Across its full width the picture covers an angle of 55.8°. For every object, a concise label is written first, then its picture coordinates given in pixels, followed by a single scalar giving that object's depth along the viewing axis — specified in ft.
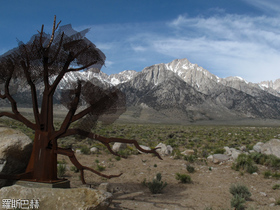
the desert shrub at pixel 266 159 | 48.72
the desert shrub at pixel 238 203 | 27.20
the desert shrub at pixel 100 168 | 45.36
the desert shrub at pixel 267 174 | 43.37
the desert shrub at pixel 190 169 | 46.61
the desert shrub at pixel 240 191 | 30.98
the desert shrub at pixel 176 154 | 60.64
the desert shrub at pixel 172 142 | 85.19
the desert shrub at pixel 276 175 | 42.67
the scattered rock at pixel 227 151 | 63.10
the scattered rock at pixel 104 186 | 32.32
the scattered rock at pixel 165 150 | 65.78
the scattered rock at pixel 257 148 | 66.42
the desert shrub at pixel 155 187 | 33.02
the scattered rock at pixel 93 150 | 63.21
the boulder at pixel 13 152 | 24.81
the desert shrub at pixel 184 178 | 39.86
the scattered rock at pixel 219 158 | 54.90
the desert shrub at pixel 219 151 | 65.37
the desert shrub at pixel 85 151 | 60.39
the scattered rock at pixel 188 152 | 67.42
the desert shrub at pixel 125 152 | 60.53
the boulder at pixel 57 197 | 18.83
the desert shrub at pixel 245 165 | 46.16
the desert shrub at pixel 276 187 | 36.55
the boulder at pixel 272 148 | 57.00
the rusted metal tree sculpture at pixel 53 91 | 22.50
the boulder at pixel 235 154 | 56.08
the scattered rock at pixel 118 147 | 65.67
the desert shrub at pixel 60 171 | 38.19
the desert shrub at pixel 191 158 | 56.17
